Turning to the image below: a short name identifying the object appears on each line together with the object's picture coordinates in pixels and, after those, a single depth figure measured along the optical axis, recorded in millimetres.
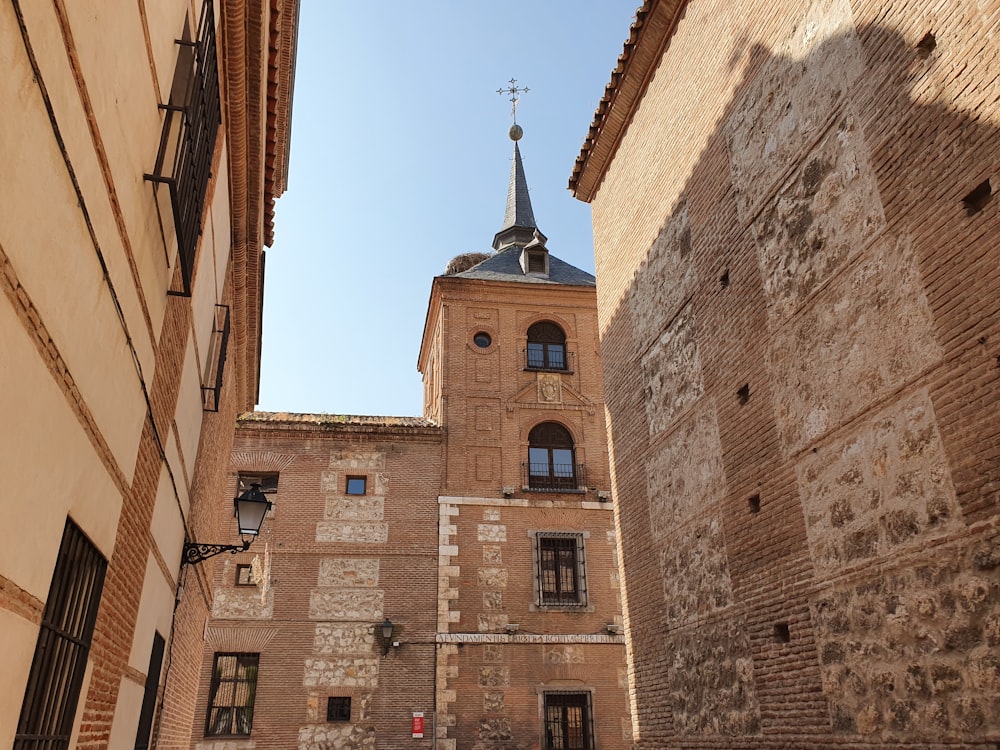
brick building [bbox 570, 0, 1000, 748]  5312
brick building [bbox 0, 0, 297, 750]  2697
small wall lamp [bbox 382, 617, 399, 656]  16750
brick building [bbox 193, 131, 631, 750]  16344
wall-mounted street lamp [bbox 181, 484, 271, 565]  7625
